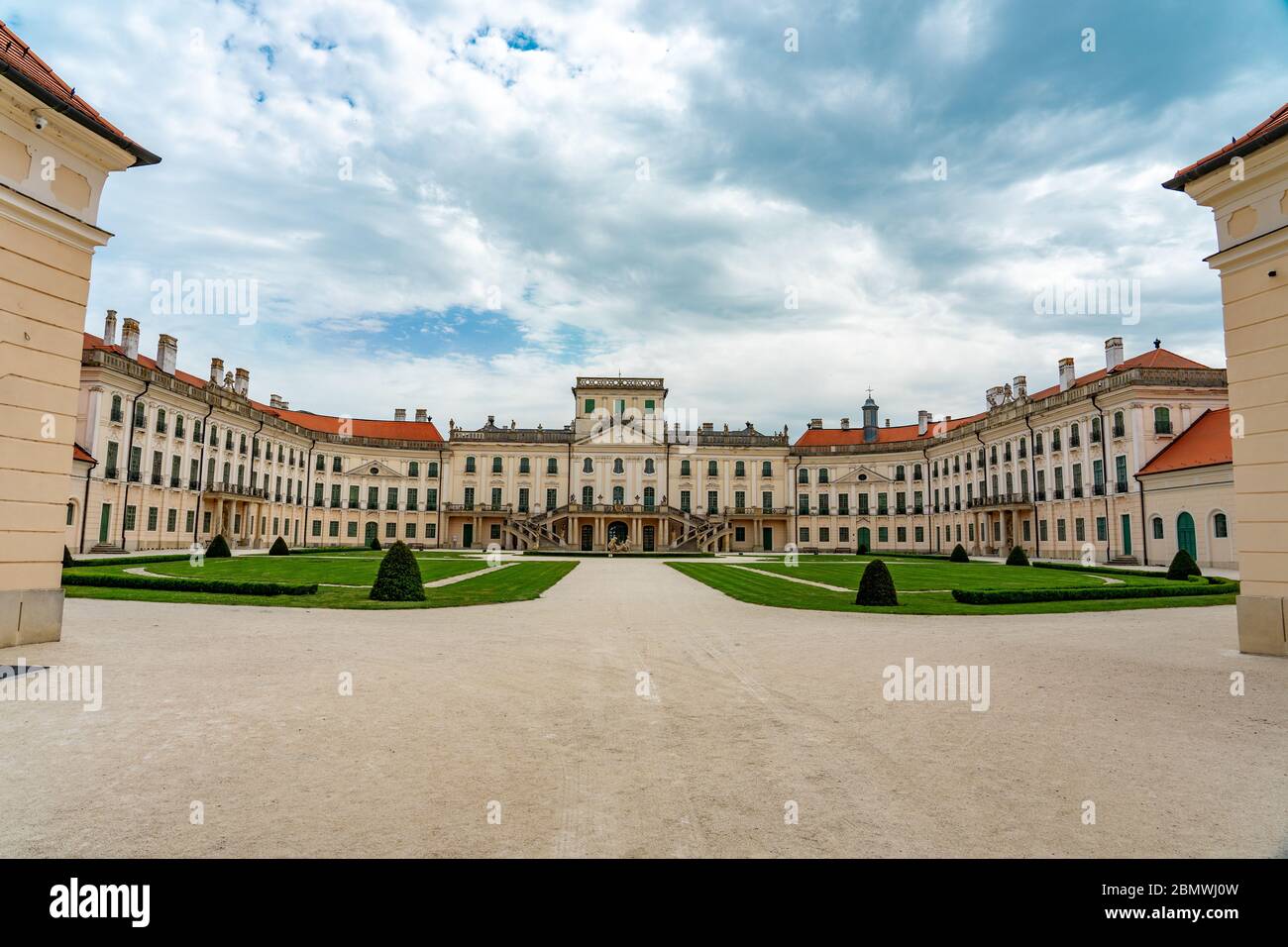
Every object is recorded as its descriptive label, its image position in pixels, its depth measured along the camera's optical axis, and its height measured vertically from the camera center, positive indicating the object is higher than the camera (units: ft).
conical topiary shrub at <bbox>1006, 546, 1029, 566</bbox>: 124.47 -3.53
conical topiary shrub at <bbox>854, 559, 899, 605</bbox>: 56.85 -4.26
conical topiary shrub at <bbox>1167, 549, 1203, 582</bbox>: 87.56 -3.53
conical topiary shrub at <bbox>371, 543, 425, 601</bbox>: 56.95 -3.89
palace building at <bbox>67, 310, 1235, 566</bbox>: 131.44 +16.30
